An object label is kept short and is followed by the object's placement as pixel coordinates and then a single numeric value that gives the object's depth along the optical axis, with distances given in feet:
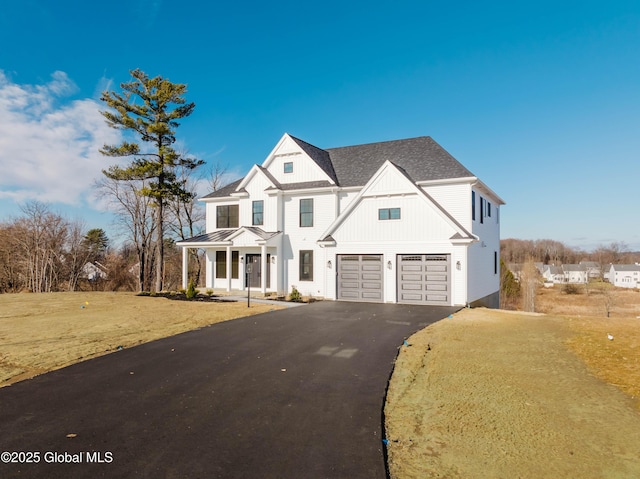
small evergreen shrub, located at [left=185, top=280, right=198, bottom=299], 63.57
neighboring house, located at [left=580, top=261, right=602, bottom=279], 313.77
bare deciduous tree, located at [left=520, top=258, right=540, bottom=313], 123.65
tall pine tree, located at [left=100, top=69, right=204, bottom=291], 77.66
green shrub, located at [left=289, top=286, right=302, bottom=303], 61.57
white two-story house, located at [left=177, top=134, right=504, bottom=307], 55.72
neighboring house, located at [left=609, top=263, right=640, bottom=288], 285.64
